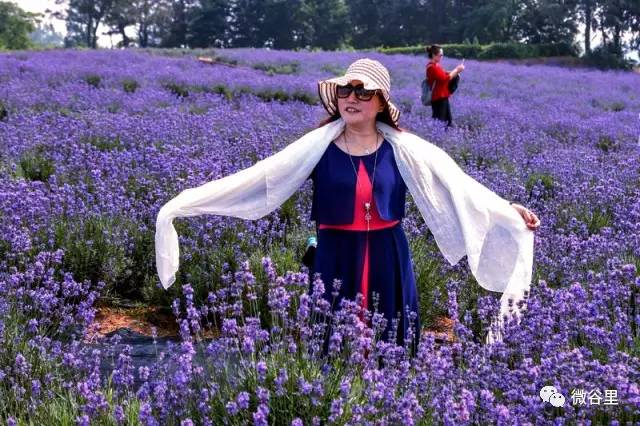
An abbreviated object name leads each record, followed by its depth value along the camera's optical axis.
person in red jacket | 9.28
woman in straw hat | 2.98
